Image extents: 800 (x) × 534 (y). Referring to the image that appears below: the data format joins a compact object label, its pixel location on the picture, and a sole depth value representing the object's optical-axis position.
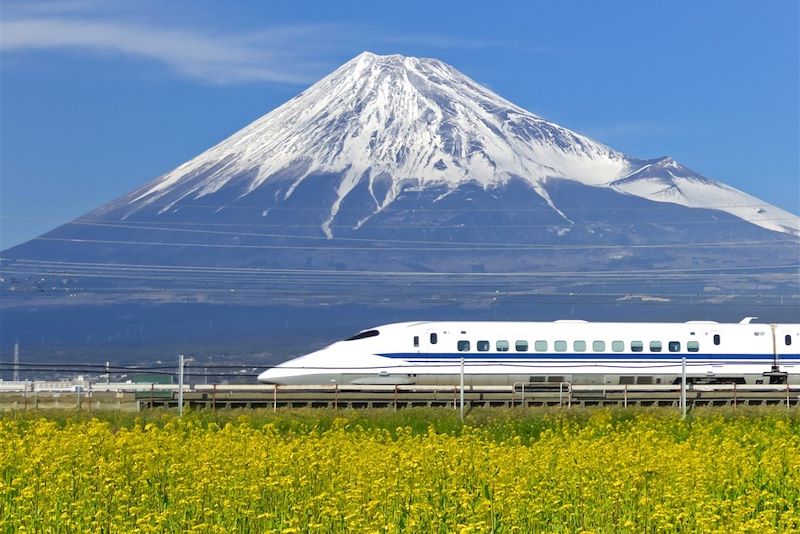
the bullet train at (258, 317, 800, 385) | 63.94
